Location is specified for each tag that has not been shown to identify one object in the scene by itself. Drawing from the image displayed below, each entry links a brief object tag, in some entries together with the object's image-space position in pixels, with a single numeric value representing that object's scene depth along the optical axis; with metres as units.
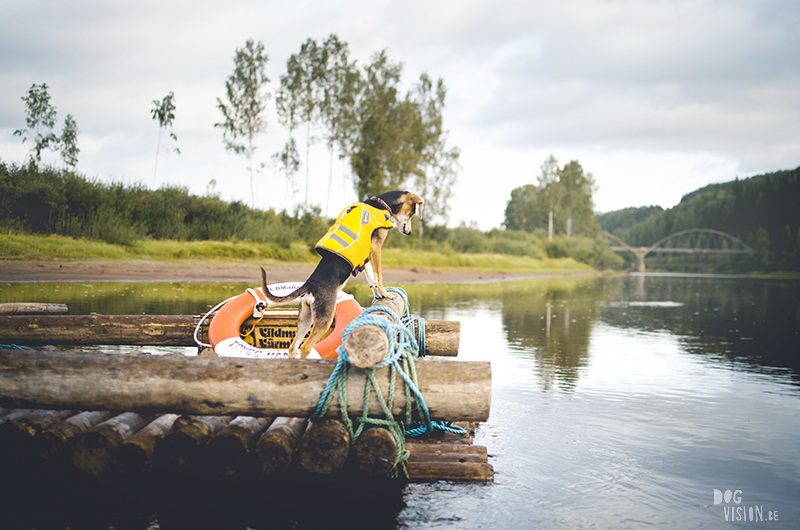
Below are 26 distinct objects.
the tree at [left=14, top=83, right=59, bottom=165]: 25.64
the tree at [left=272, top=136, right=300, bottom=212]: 33.75
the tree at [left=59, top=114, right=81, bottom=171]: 26.97
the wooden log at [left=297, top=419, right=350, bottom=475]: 3.23
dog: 4.63
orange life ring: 4.48
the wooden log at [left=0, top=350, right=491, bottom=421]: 3.23
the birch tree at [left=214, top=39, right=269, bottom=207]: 32.41
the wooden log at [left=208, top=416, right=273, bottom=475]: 3.36
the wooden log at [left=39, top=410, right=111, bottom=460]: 3.47
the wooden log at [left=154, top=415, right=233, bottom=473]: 3.40
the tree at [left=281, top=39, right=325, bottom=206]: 33.62
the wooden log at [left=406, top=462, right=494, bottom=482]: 3.80
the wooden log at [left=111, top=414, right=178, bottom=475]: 3.35
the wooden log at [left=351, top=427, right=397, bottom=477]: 3.27
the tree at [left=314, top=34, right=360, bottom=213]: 34.41
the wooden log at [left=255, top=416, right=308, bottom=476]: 3.31
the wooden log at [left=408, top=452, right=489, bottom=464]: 3.88
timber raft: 3.23
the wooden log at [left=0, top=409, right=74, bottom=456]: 3.51
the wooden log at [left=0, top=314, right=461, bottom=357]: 5.42
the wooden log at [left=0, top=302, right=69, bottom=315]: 5.25
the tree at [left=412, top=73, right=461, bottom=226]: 42.69
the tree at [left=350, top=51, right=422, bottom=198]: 35.47
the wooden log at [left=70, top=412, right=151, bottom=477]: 3.38
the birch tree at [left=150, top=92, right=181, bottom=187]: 28.33
